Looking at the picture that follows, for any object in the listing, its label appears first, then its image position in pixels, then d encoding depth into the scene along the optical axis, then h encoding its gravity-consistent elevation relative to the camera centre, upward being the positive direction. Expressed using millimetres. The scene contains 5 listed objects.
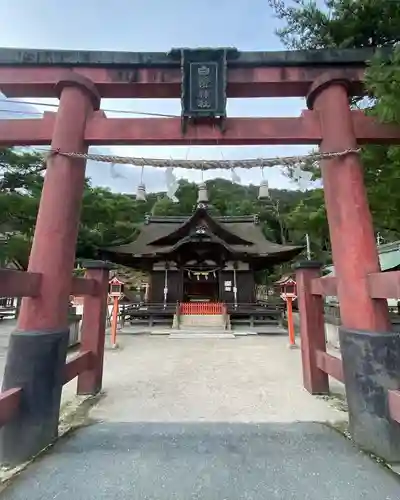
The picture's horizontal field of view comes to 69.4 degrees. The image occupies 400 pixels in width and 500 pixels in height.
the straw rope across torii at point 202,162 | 3152 +1615
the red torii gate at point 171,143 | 2477 +1134
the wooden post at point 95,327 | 3934 -219
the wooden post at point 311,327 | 3898 -177
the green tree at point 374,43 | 2656 +3548
